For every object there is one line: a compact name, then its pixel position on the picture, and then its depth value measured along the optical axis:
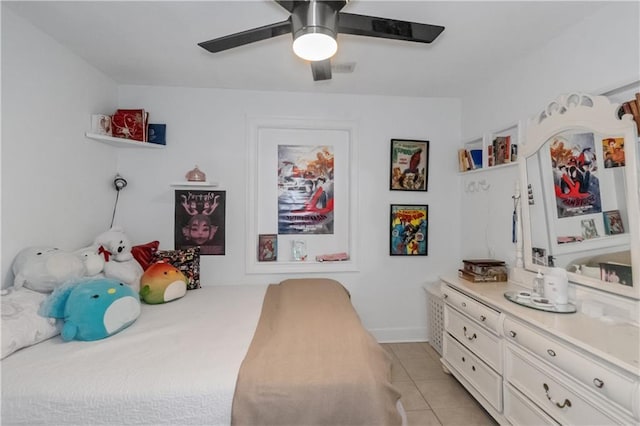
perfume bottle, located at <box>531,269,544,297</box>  1.83
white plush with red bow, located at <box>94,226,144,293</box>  2.13
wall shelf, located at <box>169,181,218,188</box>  2.64
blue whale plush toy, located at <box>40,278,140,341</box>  1.54
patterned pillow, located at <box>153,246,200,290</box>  2.53
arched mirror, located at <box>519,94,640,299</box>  1.48
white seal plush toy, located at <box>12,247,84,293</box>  1.65
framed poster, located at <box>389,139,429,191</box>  3.02
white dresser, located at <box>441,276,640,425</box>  1.18
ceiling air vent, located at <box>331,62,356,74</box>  2.35
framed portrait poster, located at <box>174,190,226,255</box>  2.84
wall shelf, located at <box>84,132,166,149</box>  2.37
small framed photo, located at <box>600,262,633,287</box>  1.48
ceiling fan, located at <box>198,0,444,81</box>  1.26
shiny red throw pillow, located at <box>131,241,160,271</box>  2.49
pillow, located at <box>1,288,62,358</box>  1.37
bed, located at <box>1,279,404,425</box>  1.17
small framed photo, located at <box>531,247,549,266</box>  1.98
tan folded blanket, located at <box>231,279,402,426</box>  1.18
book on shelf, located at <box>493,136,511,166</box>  2.38
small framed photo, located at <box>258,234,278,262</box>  2.96
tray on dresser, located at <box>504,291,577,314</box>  1.63
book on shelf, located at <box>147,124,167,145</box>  2.73
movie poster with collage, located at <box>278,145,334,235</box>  2.98
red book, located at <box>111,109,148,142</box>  2.57
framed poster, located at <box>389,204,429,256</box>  3.03
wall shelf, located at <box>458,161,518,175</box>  2.31
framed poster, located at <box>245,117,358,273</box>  2.94
